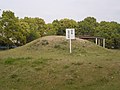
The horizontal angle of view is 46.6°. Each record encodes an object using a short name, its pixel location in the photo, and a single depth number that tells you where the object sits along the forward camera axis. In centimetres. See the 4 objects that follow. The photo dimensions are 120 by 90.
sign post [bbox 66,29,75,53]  1175
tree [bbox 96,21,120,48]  2724
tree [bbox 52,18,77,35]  3061
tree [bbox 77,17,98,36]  3155
